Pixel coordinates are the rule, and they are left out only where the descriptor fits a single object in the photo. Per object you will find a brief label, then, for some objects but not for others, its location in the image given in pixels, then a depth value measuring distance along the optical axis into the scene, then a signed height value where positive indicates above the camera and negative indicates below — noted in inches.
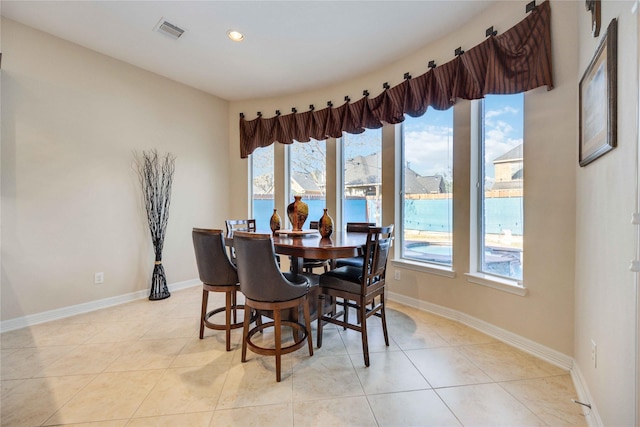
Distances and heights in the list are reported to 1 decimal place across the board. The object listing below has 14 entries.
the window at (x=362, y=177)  133.3 +18.6
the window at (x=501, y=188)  87.1 +8.6
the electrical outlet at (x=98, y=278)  117.3 -29.2
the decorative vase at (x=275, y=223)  110.2 -4.4
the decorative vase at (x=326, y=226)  92.4 -4.7
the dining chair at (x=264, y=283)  66.7 -18.4
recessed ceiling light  102.0 +68.7
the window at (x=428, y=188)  110.0 +10.8
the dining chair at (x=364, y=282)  74.2 -20.9
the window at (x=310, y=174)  153.9 +22.8
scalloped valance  75.1 +46.6
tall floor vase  130.6 +4.5
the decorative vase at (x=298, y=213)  103.9 -0.3
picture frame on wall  46.1 +22.0
